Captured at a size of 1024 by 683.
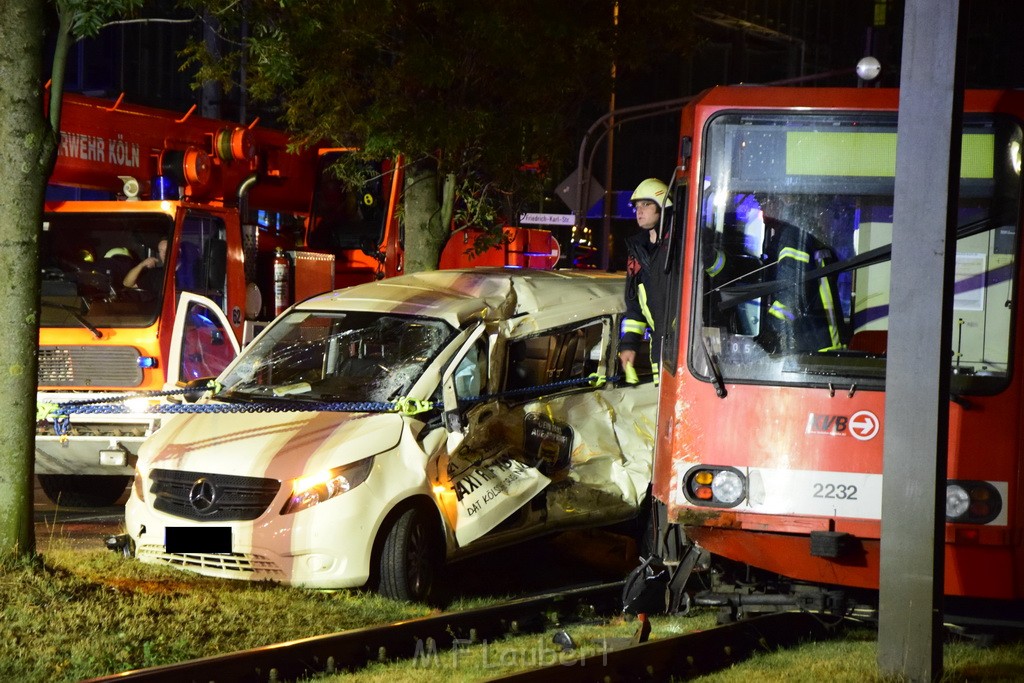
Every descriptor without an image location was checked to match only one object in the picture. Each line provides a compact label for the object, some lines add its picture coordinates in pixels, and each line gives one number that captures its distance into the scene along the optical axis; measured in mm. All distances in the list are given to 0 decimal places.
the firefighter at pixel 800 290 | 13750
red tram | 13250
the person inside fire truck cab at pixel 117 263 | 22609
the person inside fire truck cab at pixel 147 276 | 22578
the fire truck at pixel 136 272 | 22219
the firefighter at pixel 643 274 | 17922
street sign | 32625
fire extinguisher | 25181
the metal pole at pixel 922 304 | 11852
